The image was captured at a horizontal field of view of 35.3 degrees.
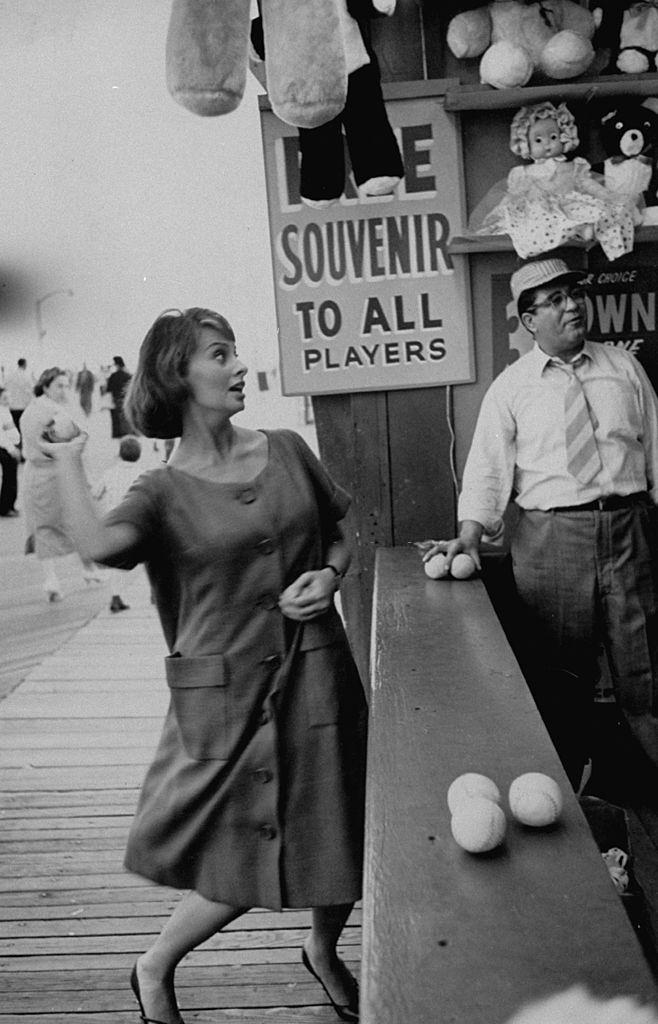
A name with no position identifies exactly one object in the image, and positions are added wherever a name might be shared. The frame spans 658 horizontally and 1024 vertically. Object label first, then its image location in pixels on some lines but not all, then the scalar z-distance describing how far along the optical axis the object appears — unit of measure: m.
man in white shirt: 2.73
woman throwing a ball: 1.88
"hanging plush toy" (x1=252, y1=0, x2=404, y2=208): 1.77
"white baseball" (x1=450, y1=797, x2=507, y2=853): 1.09
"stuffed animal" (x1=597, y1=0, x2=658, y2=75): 2.98
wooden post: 3.36
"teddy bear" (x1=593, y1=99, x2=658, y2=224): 3.02
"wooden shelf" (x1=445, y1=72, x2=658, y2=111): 2.95
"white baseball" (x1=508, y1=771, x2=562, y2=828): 1.14
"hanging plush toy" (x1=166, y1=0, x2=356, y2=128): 1.13
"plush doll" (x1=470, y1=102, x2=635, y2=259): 2.90
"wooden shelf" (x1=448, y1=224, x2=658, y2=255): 3.03
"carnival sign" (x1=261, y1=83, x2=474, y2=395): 3.23
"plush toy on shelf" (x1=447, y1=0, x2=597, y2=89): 2.91
